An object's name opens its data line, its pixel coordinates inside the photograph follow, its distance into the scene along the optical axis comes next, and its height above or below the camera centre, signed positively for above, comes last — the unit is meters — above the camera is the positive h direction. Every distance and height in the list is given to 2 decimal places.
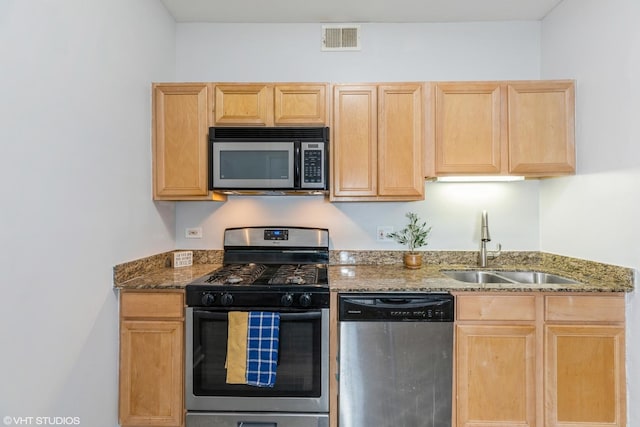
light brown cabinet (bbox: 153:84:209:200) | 2.27 +0.50
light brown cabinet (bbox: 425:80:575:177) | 2.19 +0.56
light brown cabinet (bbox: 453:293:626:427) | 1.83 -0.81
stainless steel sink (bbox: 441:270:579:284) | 2.38 -0.45
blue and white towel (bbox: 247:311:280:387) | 1.82 -0.76
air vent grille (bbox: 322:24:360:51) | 2.60 +1.38
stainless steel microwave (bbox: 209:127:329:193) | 2.21 +0.37
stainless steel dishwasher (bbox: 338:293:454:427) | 1.85 -0.82
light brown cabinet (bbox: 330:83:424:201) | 2.25 +0.49
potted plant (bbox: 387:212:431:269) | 2.54 -0.16
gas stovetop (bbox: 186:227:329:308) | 1.88 -0.39
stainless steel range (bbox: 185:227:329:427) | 1.88 -0.81
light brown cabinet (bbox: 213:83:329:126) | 2.26 +0.76
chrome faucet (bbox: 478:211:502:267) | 2.46 -0.19
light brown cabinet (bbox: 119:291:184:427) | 1.90 -0.83
